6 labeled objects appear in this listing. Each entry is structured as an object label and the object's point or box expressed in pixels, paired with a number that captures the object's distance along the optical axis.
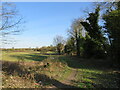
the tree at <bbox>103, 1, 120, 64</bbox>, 13.39
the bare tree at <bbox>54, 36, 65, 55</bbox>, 46.59
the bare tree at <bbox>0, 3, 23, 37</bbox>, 9.59
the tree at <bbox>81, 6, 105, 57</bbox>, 20.12
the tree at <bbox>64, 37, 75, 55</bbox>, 39.91
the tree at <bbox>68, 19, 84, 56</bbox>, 34.92
